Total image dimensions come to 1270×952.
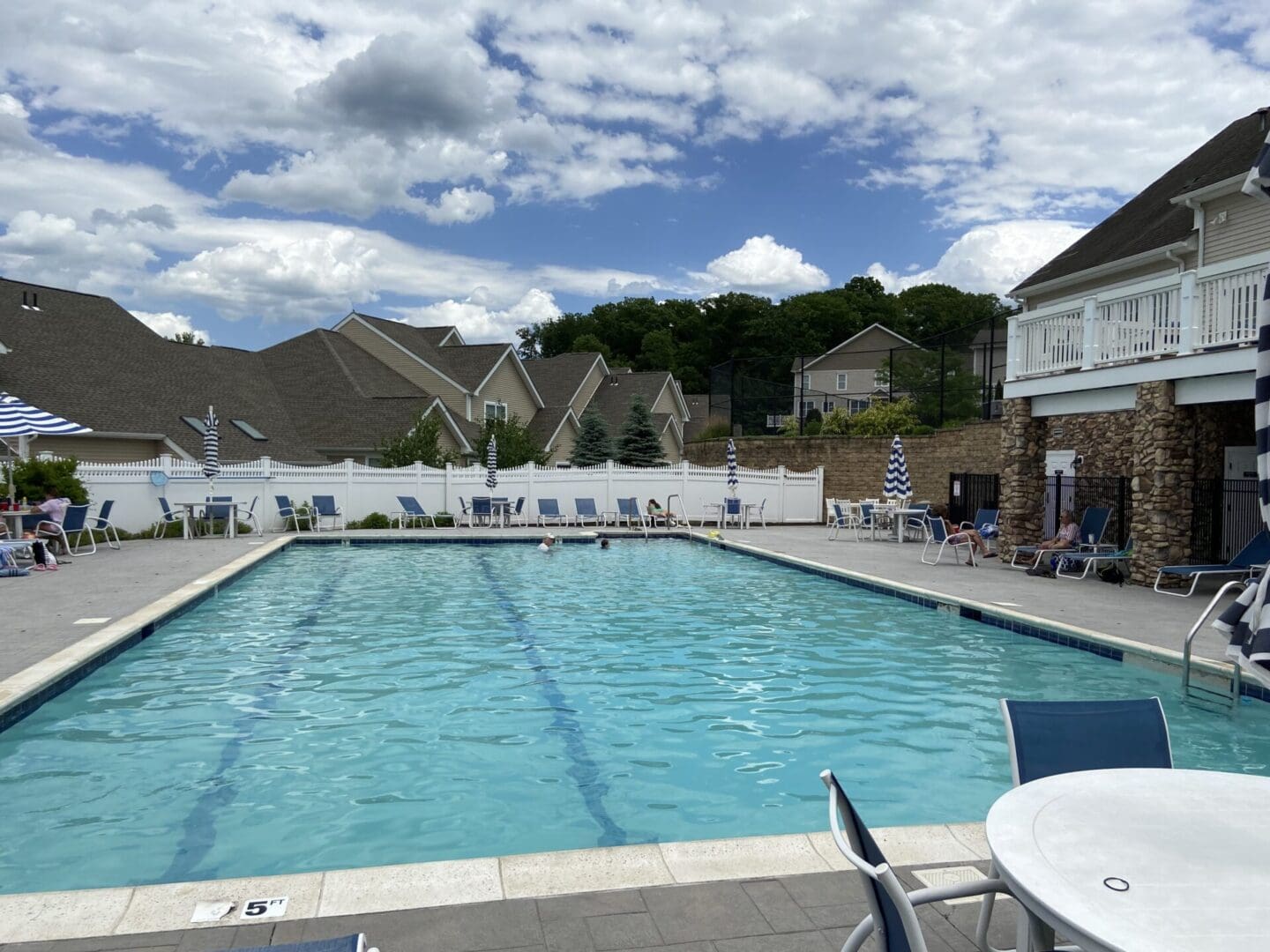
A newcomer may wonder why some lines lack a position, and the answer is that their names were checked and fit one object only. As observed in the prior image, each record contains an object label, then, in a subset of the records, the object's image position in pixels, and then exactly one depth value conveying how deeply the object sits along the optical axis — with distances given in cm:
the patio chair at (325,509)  2039
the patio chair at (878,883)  173
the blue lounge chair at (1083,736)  275
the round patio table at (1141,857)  171
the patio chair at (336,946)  176
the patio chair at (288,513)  2033
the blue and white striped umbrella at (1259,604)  235
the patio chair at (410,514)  2112
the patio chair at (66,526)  1354
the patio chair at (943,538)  1416
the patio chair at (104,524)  1585
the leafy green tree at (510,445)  2670
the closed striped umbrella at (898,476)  1870
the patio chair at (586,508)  2238
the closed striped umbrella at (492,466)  2230
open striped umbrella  1244
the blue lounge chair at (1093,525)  1284
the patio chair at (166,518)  1834
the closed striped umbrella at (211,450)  1797
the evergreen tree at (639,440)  3447
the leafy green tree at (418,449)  2442
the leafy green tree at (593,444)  3484
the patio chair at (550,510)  2225
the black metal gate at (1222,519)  1173
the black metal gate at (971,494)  1836
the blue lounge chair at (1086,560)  1187
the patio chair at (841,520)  1998
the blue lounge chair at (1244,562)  981
